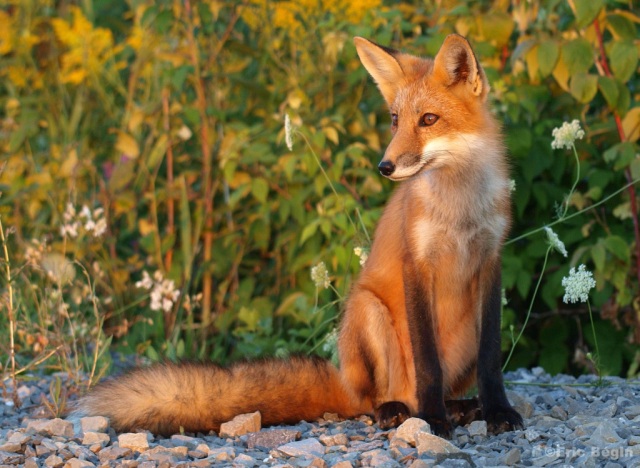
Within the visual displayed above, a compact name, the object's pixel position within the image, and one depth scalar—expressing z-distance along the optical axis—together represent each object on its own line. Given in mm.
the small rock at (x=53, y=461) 7094
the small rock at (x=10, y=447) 7371
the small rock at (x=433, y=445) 7031
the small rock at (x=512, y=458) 6918
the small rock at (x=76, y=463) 6986
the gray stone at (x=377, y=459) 6873
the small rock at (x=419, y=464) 6656
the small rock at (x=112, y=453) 7316
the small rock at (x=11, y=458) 7148
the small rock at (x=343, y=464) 6777
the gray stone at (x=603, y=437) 7094
